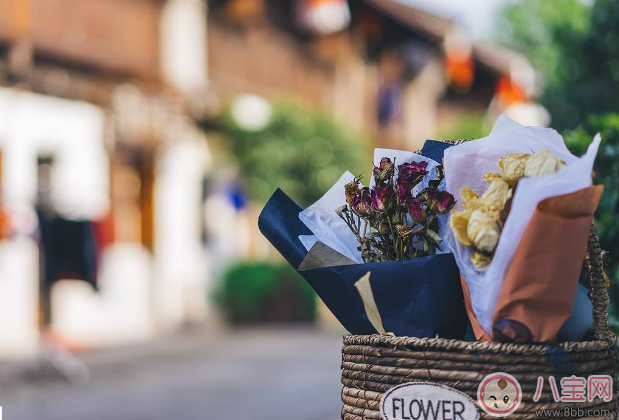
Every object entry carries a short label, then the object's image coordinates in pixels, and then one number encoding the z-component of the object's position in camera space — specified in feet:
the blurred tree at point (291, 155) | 47.14
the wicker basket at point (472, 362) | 5.11
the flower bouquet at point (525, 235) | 4.85
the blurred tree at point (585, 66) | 16.51
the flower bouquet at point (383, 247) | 5.44
